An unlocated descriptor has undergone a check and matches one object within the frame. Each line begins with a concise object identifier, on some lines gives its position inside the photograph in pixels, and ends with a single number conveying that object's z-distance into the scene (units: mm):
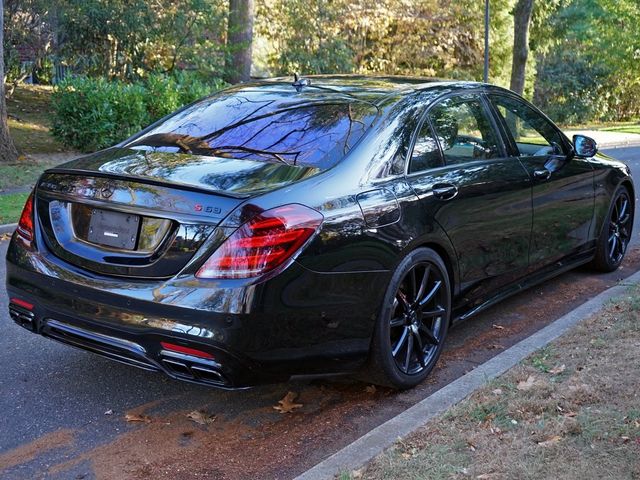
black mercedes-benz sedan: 3491
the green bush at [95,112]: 14875
